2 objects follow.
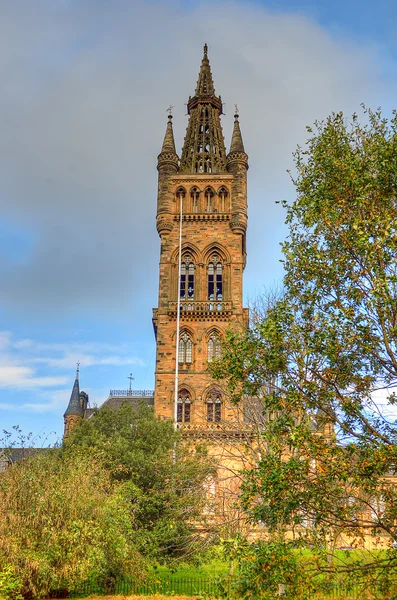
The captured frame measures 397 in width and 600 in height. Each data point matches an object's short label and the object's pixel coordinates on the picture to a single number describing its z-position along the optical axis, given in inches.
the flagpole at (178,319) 1672.0
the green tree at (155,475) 992.9
